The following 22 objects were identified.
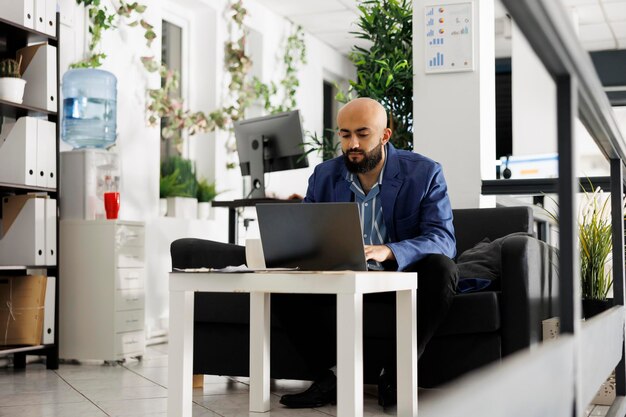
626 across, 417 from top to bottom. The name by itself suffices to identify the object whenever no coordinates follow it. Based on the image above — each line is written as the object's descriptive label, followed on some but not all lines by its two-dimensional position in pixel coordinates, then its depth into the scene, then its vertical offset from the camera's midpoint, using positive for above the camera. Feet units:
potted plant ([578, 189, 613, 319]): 10.22 -0.28
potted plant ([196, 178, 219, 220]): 21.01 +0.90
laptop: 7.36 -0.03
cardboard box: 14.35 -1.24
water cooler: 15.53 +0.91
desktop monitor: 17.53 +1.78
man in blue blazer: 9.26 +0.32
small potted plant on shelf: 14.10 +2.47
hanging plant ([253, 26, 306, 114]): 23.84 +4.31
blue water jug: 16.39 +2.34
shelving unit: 14.06 +1.92
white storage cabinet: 15.07 -1.02
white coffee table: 6.92 -0.84
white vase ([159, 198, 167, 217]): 19.81 +0.62
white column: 13.56 +1.82
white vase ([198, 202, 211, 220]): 20.93 +0.55
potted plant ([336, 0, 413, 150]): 14.57 +2.82
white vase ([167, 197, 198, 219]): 19.74 +0.59
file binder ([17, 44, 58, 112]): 14.62 +2.66
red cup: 15.66 +0.54
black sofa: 9.61 -1.06
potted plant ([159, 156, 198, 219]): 19.77 +1.07
